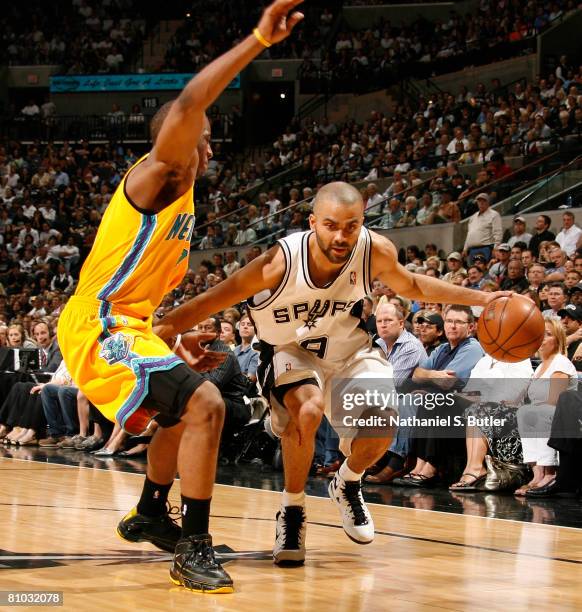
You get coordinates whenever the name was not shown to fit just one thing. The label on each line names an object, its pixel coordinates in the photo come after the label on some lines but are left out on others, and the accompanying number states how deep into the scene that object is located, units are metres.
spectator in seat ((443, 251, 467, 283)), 11.47
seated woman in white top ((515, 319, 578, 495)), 7.26
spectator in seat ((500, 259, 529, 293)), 10.43
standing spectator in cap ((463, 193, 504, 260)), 12.55
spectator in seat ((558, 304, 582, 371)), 8.16
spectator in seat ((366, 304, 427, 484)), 7.98
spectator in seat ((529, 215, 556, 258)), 11.61
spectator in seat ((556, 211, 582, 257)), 11.33
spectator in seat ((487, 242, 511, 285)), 11.12
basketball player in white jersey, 4.50
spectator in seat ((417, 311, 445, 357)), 8.67
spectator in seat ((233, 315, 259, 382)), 9.62
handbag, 7.47
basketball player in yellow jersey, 3.82
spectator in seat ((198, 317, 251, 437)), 9.08
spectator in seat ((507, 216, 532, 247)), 12.09
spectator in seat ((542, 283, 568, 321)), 8.78
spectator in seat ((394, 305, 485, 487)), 7.77
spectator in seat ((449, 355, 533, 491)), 7.52
